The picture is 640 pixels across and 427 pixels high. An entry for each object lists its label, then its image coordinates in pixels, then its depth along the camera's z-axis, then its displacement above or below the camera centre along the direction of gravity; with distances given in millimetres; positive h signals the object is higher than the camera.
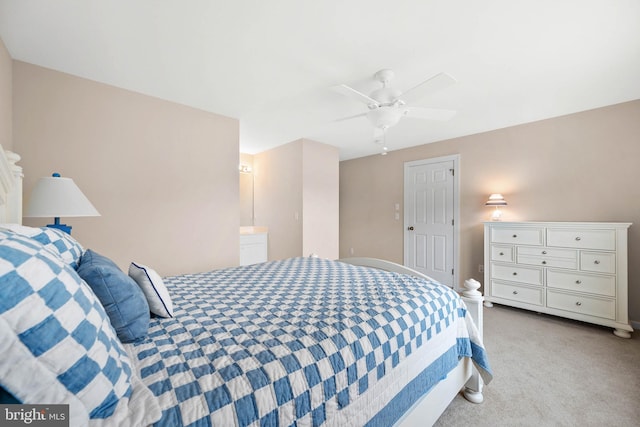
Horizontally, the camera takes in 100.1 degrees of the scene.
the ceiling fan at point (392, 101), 1892 +899
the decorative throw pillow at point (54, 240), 994 -102
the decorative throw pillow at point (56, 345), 517 -281
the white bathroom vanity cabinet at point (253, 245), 3837 -444
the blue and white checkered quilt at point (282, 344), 753 -466
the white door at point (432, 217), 4074 -19
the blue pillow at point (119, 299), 906 -297
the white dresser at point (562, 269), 2564 -565
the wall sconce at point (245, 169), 4883 +857
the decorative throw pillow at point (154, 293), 1161 -343
